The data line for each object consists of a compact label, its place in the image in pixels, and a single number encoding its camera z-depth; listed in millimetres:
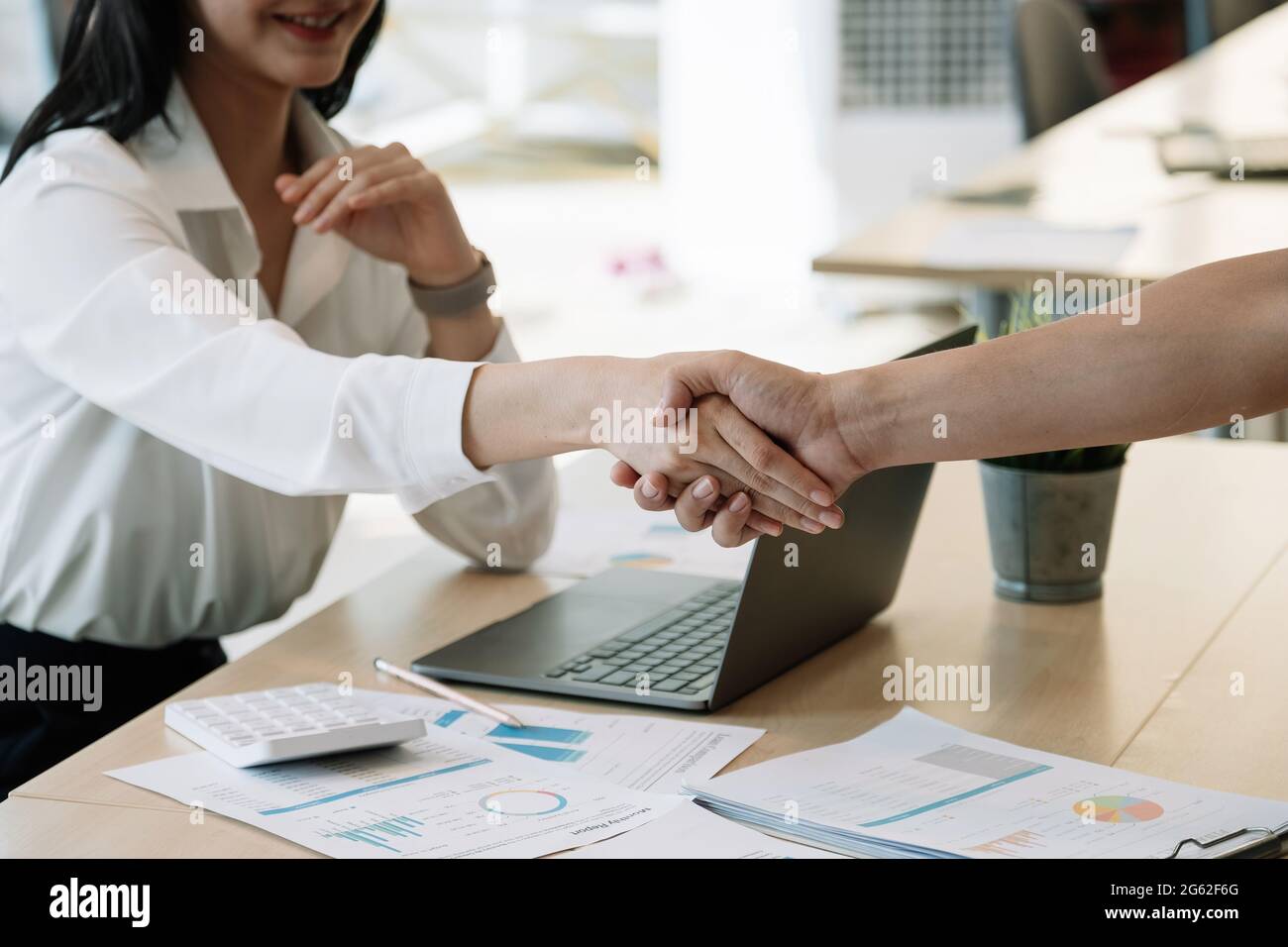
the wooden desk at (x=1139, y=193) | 2164
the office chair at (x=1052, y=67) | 3420
